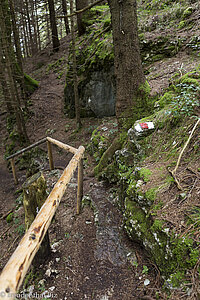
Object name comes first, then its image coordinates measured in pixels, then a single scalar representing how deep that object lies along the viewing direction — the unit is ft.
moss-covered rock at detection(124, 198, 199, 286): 6.49
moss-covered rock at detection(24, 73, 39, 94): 41.06
